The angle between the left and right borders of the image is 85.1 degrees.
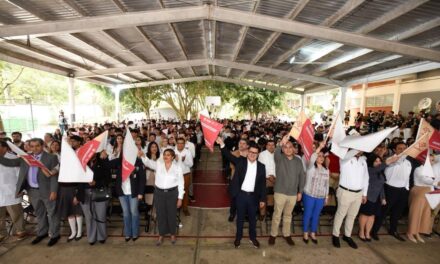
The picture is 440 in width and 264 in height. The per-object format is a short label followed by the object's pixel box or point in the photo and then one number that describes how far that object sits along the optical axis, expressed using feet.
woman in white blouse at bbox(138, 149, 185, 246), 13.60
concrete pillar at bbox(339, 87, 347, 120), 47.61
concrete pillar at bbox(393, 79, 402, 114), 53.67
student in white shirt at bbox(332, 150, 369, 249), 13.83
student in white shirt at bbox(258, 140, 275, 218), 16.12
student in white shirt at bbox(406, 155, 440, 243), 15.28
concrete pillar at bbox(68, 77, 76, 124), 44.16
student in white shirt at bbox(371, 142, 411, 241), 14.77
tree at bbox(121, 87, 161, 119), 74.69
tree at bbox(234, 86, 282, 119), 68.28
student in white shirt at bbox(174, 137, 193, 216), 17.67
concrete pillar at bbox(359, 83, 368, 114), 67.10
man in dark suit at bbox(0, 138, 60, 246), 13.75
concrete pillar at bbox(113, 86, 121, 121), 62.75
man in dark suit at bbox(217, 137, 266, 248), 13.62
